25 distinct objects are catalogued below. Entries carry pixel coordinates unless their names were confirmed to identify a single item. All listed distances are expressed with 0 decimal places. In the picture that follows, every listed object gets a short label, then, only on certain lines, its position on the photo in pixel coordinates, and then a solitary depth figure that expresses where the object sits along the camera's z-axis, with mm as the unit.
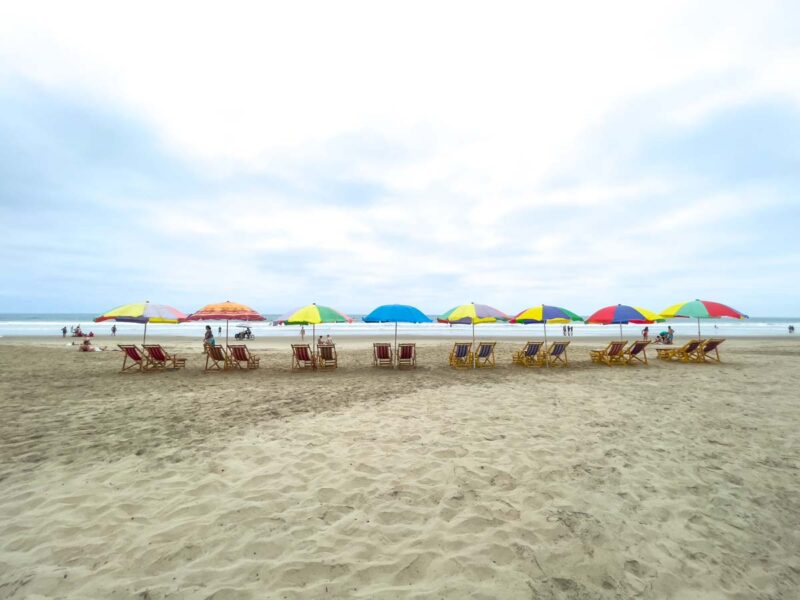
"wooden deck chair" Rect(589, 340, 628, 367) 12867
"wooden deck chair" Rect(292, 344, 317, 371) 11786
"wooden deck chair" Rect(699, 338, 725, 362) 13158
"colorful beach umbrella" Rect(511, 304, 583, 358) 12406
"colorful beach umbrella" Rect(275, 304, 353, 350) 11312
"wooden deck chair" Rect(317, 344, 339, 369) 12109
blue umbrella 11709
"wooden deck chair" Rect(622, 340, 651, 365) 12903
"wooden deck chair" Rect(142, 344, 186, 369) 11250
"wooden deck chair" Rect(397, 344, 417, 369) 12461
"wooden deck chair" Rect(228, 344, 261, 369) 11669
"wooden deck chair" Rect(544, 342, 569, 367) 12539
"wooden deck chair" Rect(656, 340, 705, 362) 13414
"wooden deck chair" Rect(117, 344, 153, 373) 11008
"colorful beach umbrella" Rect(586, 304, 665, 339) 12875
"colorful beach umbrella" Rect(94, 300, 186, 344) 11078
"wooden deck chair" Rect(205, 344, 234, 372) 11484
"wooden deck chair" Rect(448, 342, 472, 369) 12453
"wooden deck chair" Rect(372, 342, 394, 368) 12367
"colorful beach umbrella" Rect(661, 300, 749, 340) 13141
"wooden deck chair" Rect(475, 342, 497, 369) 12320
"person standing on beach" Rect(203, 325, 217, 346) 14257
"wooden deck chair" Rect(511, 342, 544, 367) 12547
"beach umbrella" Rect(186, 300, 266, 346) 11555
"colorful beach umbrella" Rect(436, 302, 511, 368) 11912
